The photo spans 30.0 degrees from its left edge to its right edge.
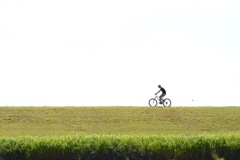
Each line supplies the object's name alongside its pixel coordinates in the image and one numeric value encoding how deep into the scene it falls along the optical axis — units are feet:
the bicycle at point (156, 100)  115.05
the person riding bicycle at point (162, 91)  111.78
